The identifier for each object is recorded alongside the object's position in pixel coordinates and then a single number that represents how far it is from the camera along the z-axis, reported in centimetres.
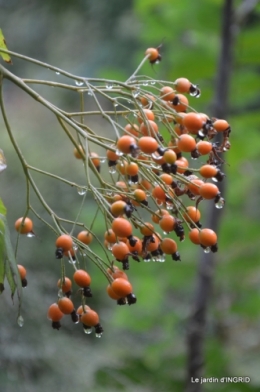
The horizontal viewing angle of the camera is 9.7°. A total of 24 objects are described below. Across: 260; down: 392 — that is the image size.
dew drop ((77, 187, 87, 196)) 83
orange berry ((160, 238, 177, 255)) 80
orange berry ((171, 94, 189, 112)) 83
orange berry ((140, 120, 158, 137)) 79
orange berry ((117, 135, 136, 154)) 78
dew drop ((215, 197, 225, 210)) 80
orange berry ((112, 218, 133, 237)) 78
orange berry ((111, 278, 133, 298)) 79
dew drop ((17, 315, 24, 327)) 80
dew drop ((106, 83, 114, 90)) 83
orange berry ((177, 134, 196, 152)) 79
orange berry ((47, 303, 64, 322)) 81
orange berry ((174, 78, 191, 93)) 83
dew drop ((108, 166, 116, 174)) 84
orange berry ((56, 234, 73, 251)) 79
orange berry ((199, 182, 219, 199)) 79
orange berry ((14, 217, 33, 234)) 82
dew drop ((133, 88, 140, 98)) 82
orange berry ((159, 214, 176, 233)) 80
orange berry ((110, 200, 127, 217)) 78
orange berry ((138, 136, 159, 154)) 78
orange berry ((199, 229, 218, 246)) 80
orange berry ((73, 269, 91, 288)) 80
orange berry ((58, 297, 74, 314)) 80
